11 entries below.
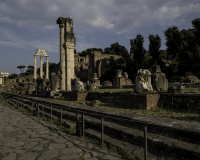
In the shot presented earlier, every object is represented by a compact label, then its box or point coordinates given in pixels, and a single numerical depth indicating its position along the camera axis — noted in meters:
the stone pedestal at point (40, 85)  22.31
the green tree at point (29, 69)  99.81
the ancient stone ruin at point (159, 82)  9.59
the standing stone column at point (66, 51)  17.89
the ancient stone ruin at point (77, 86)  12.28
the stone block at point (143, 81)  8.29
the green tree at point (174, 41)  35.66
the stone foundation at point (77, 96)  11.74
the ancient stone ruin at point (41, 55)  44.92
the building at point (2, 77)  60.04
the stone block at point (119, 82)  22.38
